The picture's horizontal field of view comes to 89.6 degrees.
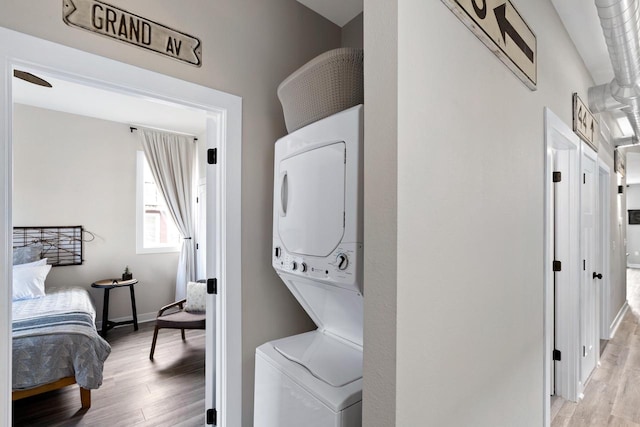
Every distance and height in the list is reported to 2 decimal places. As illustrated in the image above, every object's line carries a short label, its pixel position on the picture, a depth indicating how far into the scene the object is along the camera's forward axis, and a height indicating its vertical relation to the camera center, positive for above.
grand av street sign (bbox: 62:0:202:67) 1.21 +0.77
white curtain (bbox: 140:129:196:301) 4.48 +0.51
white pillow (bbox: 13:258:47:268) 3.42 -0.54
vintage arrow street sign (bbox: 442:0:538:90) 1.08 +0.72
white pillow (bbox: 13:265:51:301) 3.21 -0.70
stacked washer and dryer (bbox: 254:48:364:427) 1.10 -0.12
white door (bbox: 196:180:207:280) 4.67 -0.31
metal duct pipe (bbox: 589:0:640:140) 1.56 +0.98
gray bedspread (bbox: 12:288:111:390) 2.20 -0.98
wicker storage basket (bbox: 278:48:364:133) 1.21 +0.53
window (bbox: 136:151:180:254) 4.46 -0.07
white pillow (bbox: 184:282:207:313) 3.37 -0.88
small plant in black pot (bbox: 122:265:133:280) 4.11 -0.78
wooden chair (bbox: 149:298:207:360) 3.12 -1.05
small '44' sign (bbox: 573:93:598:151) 2.35 +0.77
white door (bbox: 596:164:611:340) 3.43 -0.28
